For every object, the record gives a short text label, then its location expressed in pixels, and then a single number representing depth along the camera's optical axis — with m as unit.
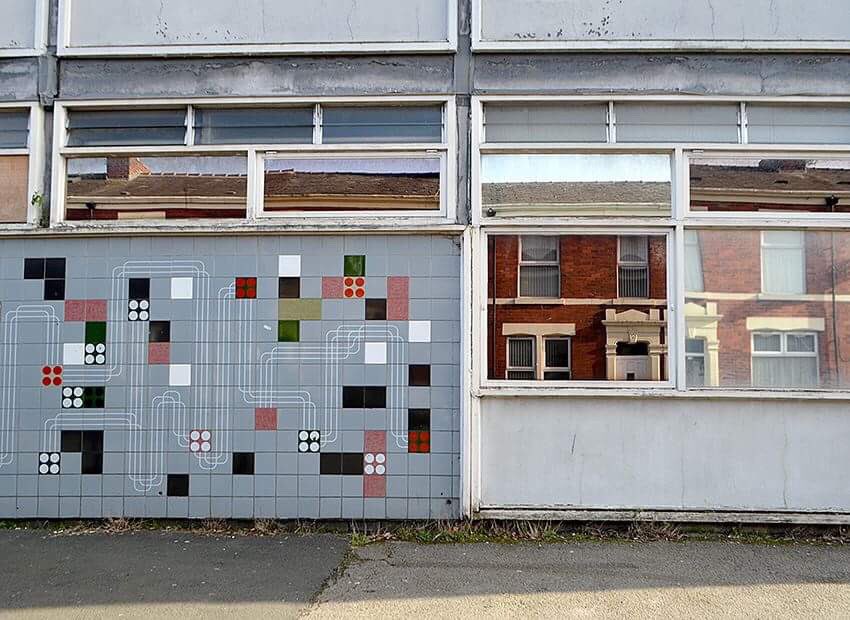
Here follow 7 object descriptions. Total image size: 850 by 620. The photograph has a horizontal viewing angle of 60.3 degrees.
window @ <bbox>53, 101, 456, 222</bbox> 6.32
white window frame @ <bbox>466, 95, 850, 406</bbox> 6.13
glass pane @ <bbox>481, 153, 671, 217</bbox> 6.25
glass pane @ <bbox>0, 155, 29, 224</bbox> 6.46
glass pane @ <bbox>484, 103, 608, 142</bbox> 6.32
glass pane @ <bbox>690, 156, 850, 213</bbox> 6.21
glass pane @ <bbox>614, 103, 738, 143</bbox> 6.28
